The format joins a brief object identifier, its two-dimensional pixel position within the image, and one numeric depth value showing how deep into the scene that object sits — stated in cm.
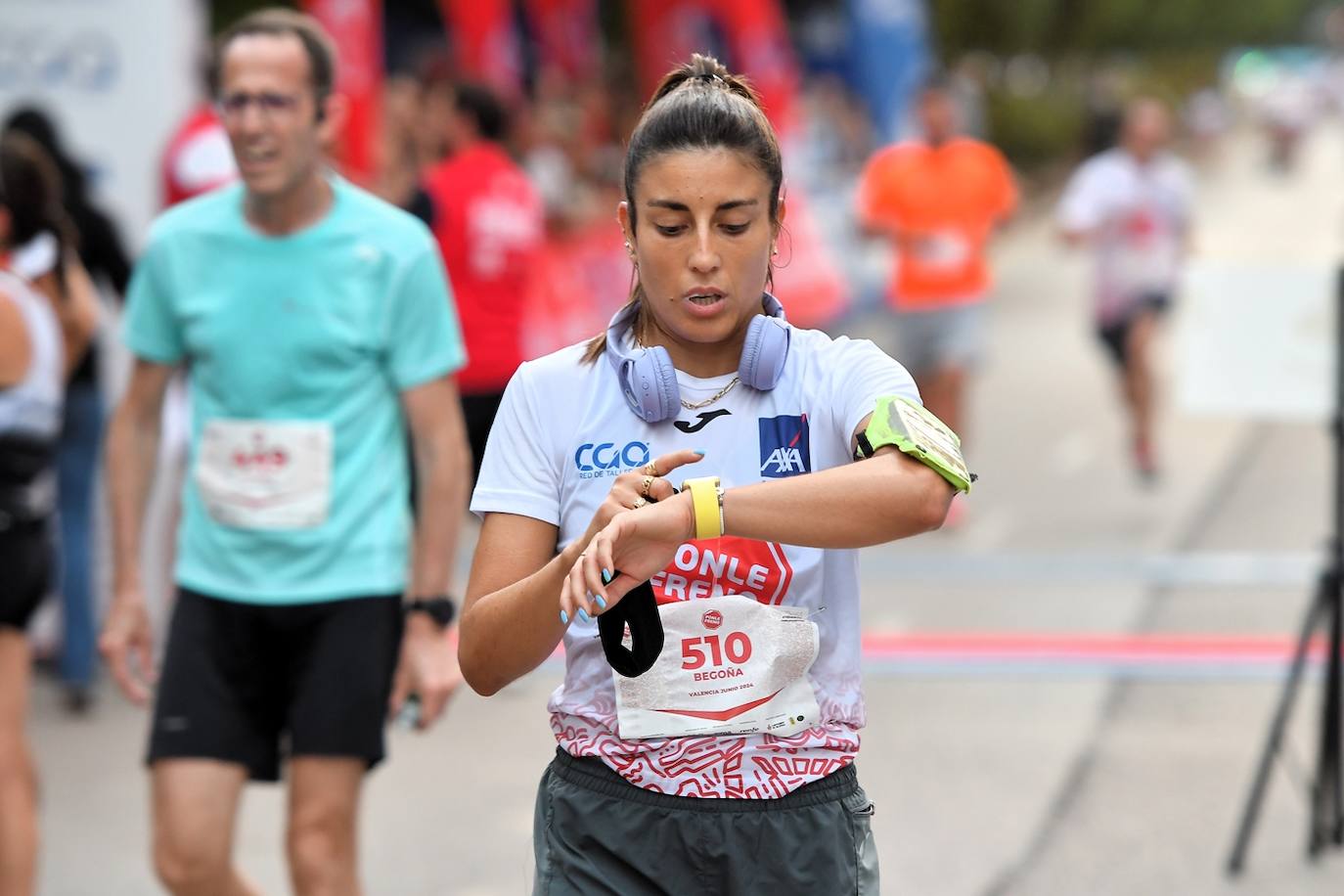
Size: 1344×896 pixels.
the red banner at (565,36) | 2175
